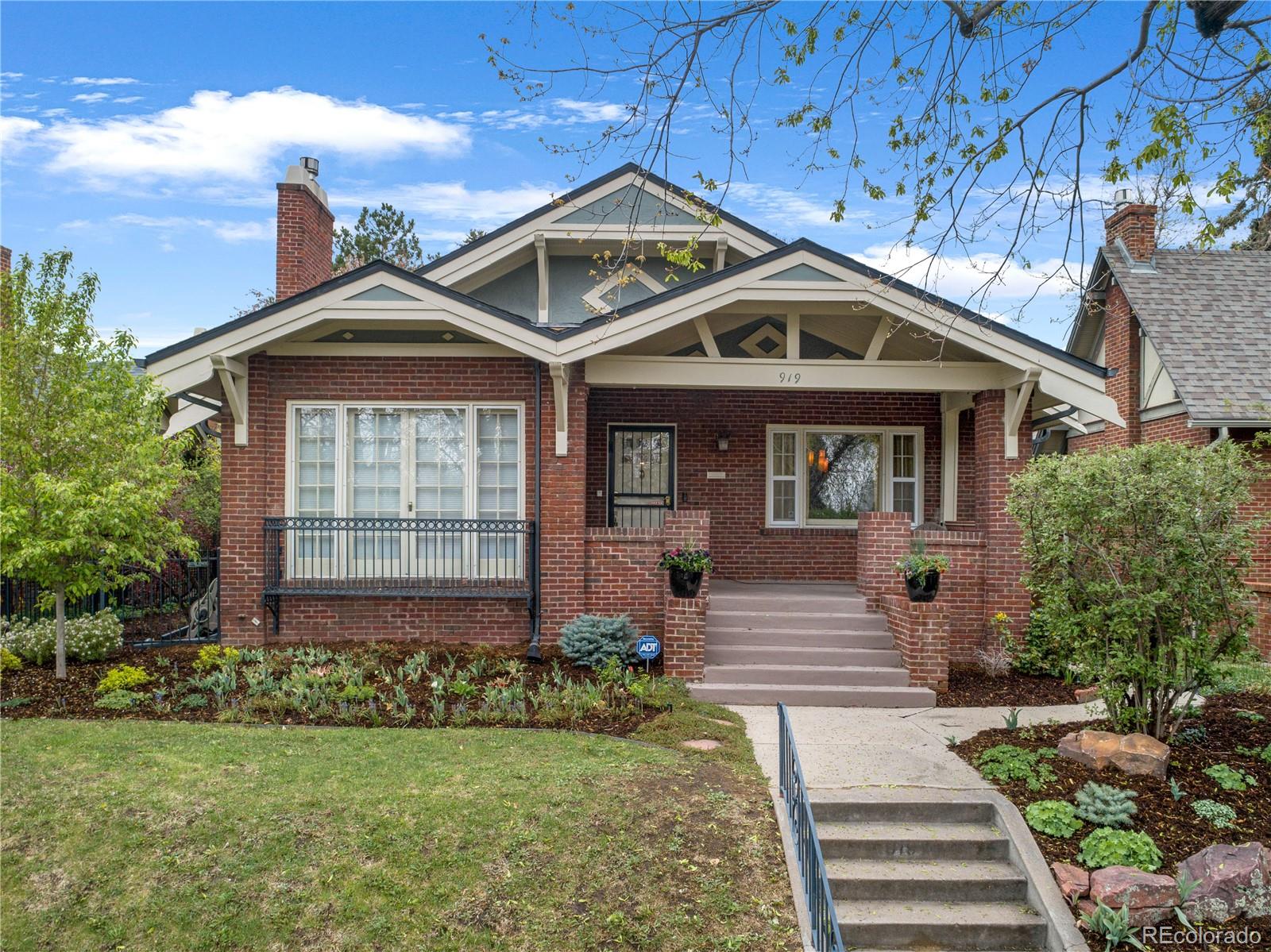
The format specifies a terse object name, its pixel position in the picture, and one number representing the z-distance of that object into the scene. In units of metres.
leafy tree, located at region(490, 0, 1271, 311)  6.07
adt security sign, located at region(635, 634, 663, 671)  9.83
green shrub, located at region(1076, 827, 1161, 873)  5.47
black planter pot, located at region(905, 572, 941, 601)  9.50
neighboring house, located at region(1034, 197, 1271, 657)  13.72
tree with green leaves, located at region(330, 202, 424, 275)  32.47
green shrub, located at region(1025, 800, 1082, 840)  5.94
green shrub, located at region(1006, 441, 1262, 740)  6.61
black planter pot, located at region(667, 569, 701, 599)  9.57
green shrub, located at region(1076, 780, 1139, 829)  5.87
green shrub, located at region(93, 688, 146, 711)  8.35
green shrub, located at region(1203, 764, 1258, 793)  6.32
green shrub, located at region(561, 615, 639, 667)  9.92
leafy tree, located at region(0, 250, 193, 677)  8.79
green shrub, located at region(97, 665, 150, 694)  8.80
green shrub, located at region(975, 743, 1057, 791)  6.64
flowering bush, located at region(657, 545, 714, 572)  9.53
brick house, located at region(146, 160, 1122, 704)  10.25
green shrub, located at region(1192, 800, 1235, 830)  5.86
